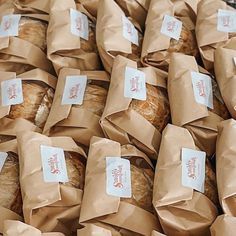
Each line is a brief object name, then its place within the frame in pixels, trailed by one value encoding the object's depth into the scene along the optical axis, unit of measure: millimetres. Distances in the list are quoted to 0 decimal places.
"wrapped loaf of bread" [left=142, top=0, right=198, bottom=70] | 1396
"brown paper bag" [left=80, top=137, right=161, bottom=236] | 1135
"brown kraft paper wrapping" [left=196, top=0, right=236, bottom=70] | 1406
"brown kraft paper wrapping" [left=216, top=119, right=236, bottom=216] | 1128
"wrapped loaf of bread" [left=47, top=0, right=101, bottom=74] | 1399
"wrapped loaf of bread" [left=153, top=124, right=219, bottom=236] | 1128
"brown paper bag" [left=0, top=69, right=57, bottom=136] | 1309
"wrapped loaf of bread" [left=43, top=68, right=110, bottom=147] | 1292
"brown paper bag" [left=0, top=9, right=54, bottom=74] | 1416
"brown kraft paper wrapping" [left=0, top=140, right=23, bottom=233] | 1157
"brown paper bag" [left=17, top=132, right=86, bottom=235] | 1138
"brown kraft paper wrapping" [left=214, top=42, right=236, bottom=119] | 1284
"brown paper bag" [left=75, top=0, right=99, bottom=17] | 1533
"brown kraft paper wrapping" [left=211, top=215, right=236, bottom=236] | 1071
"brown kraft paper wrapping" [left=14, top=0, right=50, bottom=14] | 1515
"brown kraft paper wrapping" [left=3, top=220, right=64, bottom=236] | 1069
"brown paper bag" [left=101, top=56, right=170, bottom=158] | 1250
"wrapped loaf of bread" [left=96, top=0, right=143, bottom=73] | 1379
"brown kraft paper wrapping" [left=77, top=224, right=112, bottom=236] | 1077
